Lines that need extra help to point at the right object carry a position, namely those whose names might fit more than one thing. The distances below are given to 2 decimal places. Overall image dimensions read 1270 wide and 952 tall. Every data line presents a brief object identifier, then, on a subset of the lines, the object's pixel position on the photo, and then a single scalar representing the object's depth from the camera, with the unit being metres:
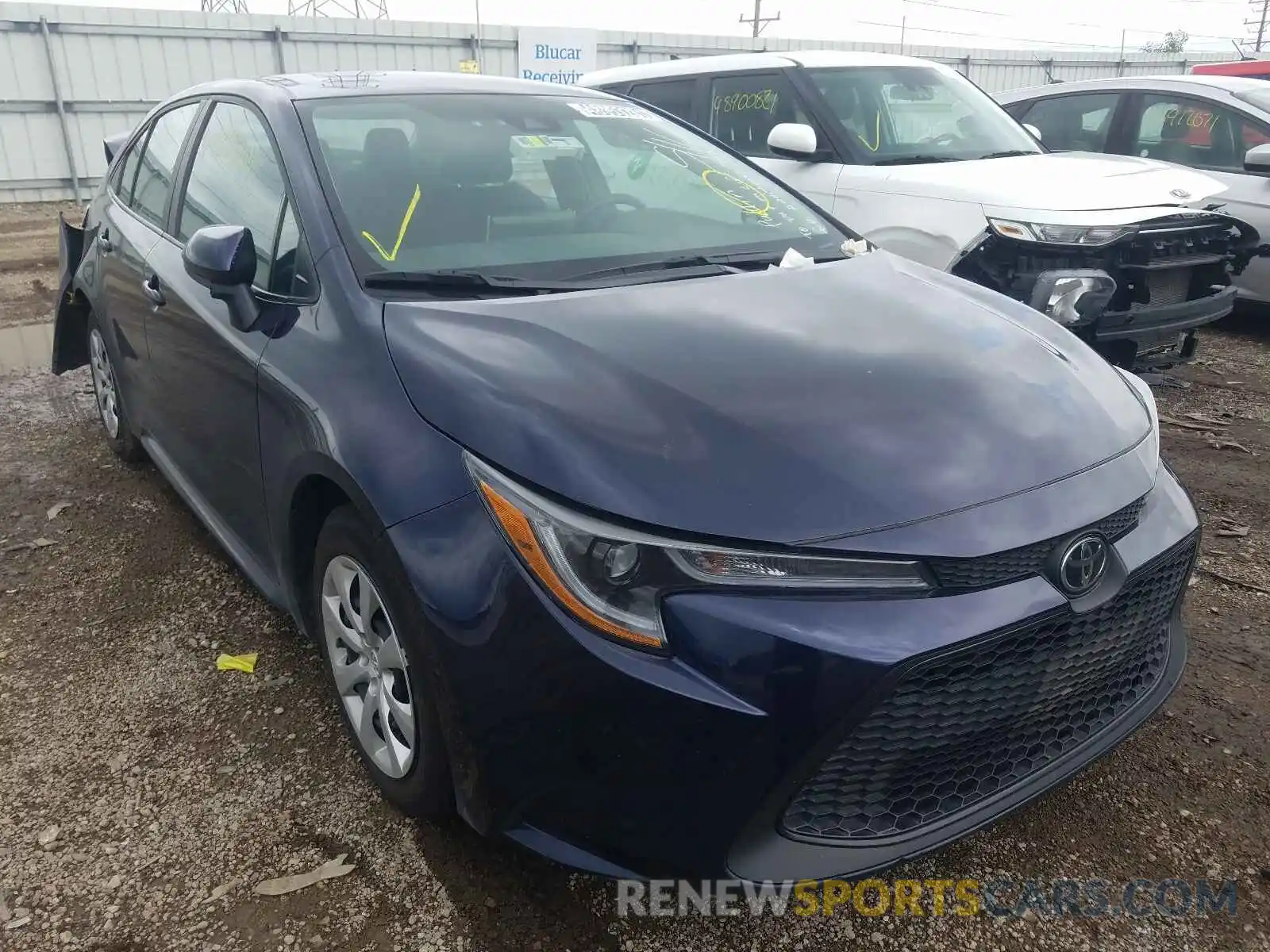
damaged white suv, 4.30
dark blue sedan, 1.59
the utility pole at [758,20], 47.91
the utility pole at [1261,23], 59.59
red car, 9.68
